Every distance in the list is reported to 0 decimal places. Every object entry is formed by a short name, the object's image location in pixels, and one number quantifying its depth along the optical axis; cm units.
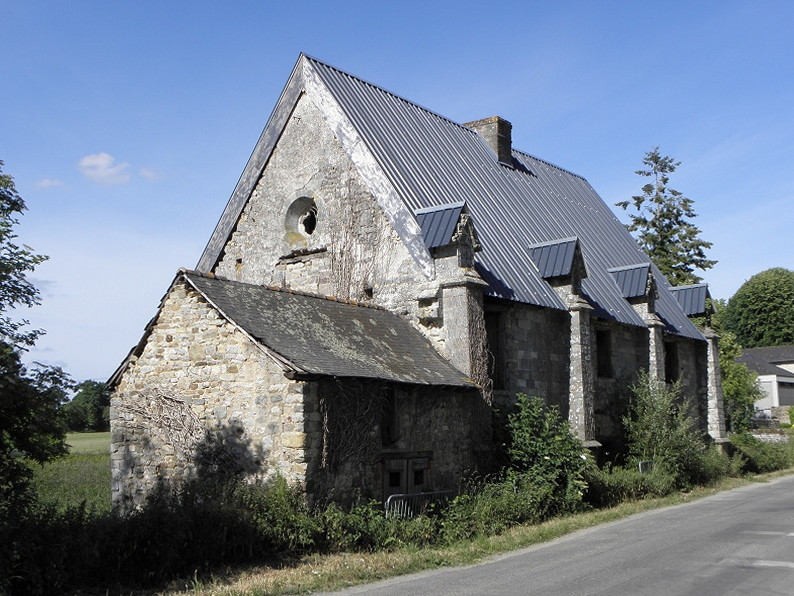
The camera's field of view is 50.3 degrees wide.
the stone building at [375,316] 1290
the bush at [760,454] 2686
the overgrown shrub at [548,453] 1595
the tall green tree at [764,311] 7612
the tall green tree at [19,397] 1081
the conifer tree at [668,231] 4359
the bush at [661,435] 2056
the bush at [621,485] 1769
